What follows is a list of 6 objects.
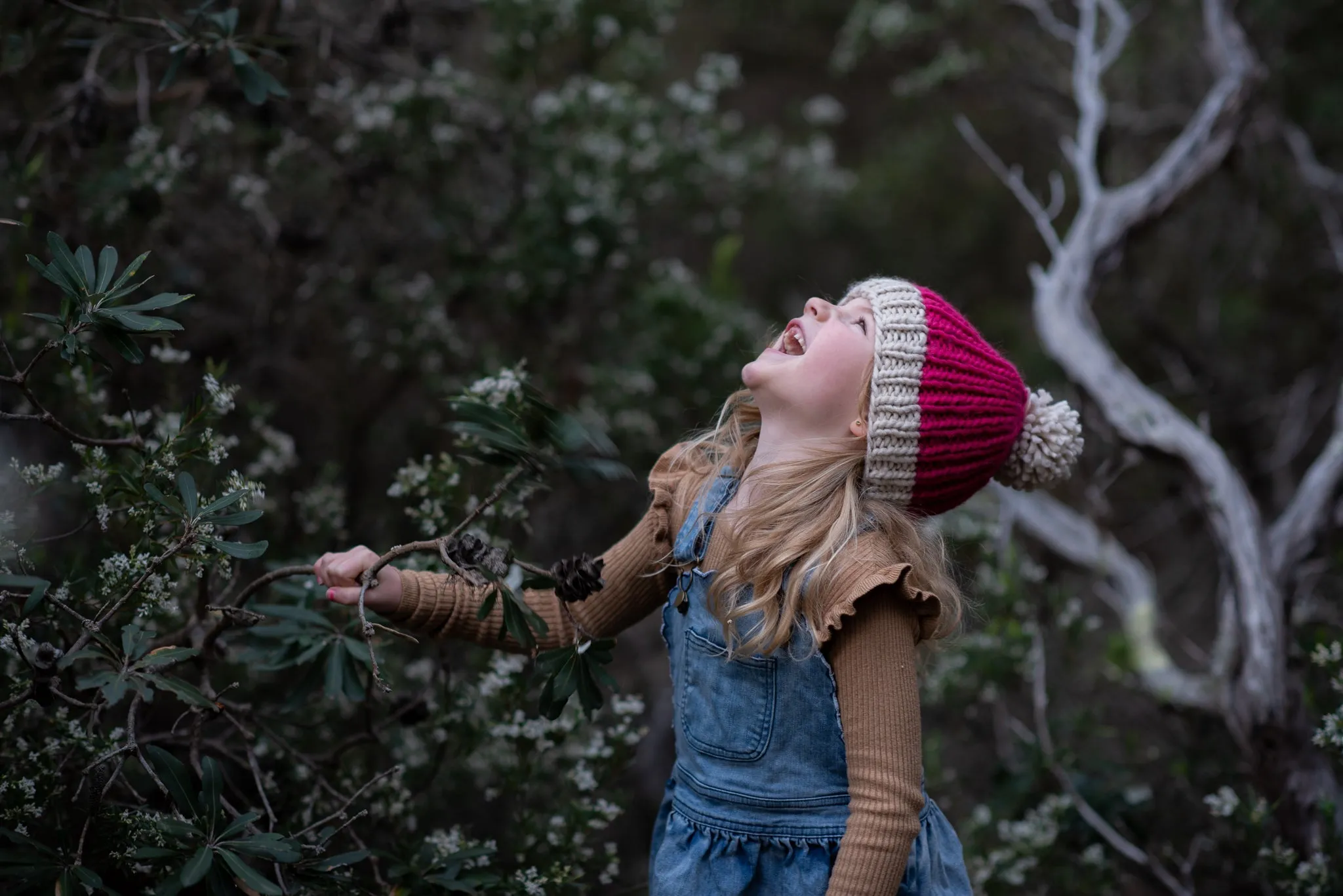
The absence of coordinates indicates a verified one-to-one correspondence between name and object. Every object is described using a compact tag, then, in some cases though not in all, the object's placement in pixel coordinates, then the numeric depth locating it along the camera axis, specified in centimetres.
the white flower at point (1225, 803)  238
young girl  170
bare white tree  245
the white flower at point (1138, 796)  269
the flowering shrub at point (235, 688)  165
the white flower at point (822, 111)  450
